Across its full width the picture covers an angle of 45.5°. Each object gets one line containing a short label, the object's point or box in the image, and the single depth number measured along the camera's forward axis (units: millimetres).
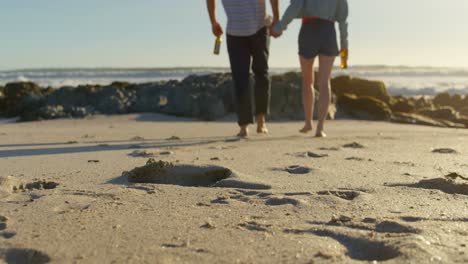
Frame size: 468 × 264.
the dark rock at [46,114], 6652
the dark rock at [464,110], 7815
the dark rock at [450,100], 9047
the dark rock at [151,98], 7098
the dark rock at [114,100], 7022
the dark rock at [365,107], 6875
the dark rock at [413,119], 6477
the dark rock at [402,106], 7449
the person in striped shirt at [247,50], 4949
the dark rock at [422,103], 8262
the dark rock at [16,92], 8078
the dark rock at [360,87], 7941
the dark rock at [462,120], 6675
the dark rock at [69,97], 7105
